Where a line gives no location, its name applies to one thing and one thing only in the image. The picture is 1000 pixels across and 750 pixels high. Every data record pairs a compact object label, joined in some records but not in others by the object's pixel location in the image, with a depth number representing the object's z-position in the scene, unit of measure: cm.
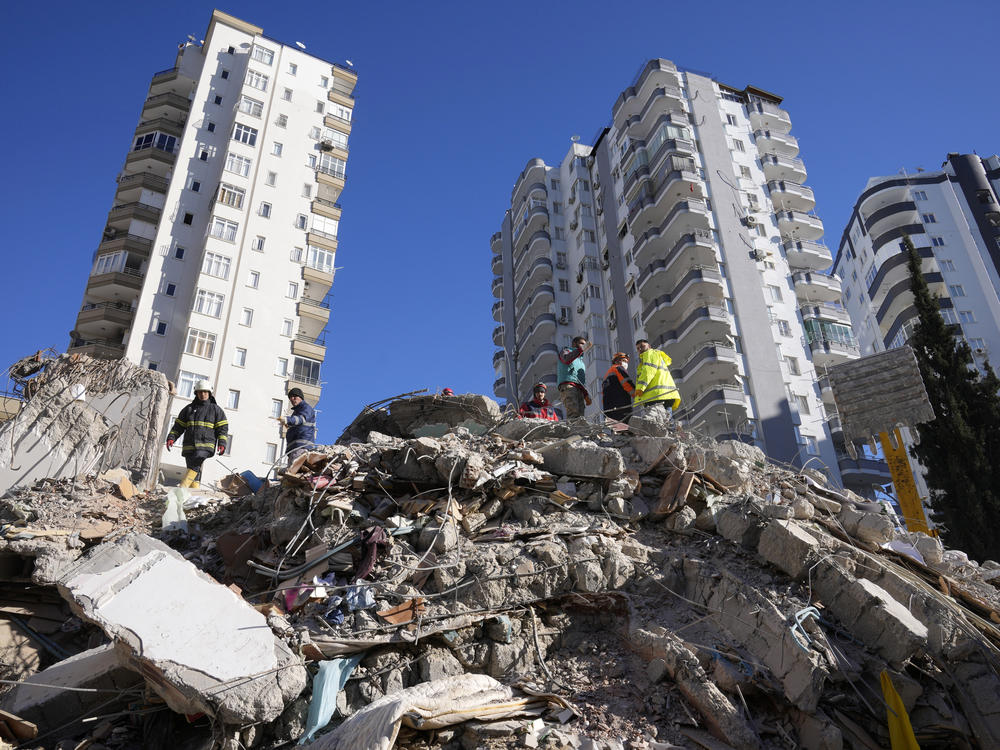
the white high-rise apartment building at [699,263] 3634
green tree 2120
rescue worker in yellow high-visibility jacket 1002
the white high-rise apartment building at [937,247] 5225
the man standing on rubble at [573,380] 1150
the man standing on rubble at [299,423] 1055
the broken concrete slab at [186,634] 466
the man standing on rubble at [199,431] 1070
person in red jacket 1095
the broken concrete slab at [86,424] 974
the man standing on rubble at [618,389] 1120
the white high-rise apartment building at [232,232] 3306
